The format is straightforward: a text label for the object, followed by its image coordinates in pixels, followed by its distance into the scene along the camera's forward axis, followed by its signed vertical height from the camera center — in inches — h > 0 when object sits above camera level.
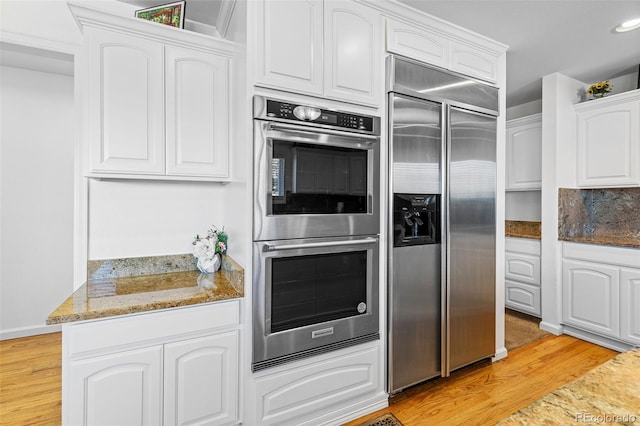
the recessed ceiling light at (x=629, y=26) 90.3 +56.0
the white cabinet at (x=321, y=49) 66.1 +37.6
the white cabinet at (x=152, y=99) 67.8 +26.8
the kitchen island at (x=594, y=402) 23.5 -15.3
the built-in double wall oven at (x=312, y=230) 65.3 -3.6
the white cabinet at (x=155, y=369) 55.5 -30.1
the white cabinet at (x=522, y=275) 139.9 -28.3
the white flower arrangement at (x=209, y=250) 82.0 -9.7
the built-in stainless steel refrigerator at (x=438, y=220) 82.0 -1.7
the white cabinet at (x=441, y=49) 81.6 +47.2
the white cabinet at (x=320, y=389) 67.3 -40.6
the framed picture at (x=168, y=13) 79.7 +51.3
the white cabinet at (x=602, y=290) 107.9 -27.9
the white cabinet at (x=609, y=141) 114.1 +28.6
